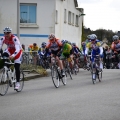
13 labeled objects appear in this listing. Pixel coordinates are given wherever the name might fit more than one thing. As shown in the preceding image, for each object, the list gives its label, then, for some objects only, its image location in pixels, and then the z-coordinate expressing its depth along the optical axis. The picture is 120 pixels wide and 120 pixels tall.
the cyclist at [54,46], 17.80
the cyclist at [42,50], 31.96
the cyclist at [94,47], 19.05
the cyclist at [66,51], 21.76
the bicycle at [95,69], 18.62
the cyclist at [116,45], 21.93
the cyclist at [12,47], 14.61
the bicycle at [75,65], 25.17
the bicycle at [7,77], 14.45
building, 43.59
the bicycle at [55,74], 17.09
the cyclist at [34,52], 30.39
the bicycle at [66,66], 21.24
